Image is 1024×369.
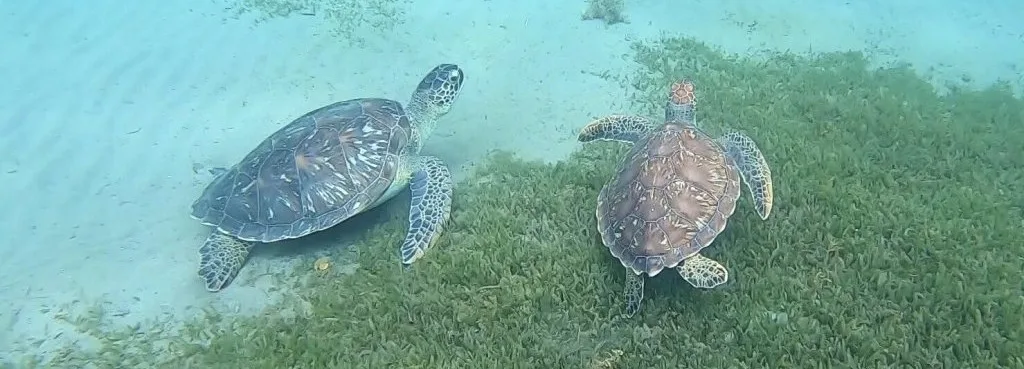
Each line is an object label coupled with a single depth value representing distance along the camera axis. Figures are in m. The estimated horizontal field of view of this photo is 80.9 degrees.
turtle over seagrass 3.78
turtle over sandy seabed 4.81
